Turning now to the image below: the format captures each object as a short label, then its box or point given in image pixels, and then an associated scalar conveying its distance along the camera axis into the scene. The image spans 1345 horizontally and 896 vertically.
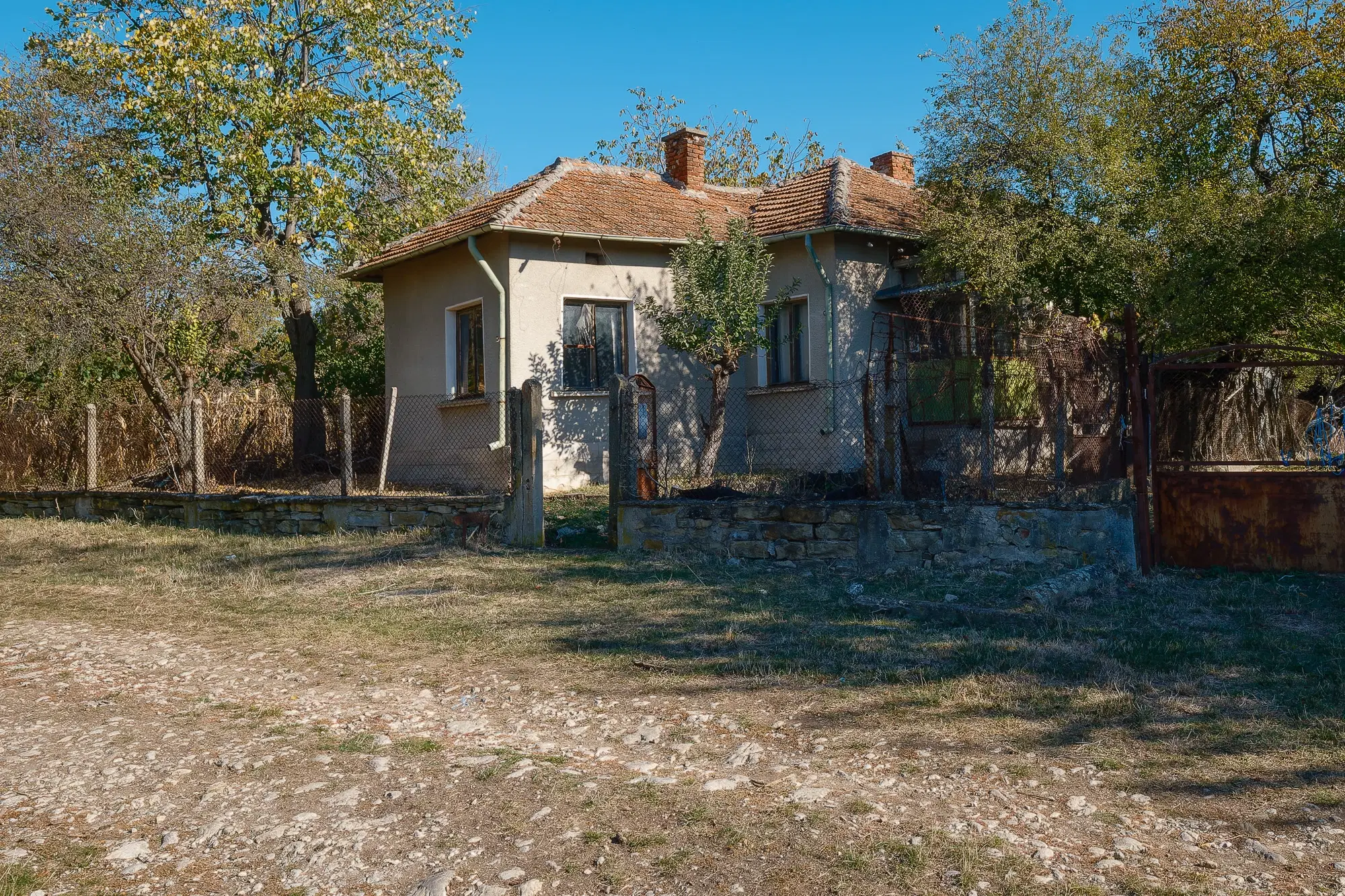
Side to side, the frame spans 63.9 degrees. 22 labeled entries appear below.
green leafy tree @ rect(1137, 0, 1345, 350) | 11.80
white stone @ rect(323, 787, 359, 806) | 3.86
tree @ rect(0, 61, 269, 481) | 14.00
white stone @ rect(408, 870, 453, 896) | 3.15
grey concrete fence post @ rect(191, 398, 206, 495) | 13.25
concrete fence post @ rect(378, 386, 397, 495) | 13.00
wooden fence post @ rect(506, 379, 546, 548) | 10.14
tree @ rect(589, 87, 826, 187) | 33.62
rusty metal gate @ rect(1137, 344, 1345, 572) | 7.69
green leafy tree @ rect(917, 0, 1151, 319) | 13.93
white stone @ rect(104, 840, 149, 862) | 3.44
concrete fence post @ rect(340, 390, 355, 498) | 11.58
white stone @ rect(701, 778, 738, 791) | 3.97
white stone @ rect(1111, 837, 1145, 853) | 3.33
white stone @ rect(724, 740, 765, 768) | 4.25
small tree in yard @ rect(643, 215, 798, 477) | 14.59
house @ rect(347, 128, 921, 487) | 15.12
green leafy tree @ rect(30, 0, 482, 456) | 17.83
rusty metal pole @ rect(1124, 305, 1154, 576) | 8.04
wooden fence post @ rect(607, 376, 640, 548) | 10.11
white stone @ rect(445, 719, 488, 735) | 4.78
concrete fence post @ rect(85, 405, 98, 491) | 15.05
